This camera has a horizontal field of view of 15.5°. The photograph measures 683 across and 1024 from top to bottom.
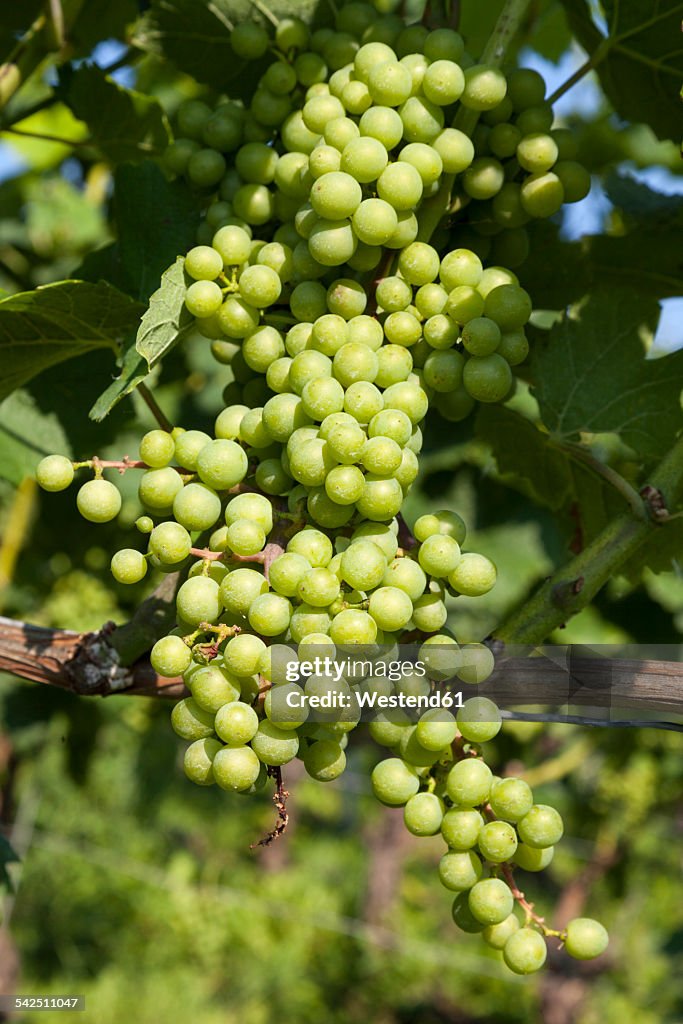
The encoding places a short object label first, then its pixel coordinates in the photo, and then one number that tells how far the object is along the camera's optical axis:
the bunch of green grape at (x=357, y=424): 0.68
